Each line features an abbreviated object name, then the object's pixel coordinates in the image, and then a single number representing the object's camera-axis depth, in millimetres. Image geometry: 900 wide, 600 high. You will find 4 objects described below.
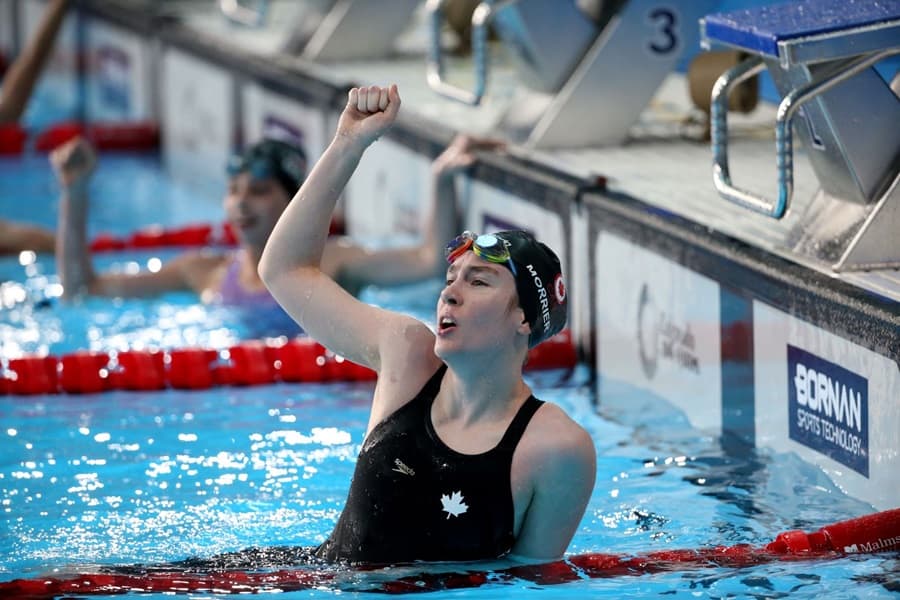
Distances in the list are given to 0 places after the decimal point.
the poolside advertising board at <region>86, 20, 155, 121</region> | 21594
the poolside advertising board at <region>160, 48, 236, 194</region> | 18719
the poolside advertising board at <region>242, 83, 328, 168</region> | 16109
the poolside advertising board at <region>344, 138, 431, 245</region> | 14148
